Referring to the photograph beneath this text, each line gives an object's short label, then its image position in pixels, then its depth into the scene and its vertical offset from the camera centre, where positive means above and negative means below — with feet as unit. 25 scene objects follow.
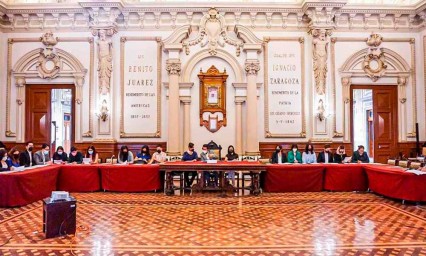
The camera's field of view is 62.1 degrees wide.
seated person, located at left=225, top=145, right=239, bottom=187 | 35.19 -2.19
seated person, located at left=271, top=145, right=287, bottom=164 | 35.20 -2.36
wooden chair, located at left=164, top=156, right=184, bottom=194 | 29.71 -3.78
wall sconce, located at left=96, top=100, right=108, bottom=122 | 39.29 +2.49
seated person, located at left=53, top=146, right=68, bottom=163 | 34.55 -2.00
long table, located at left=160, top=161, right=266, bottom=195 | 28.17 -2.76
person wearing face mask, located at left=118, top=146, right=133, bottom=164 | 33.88 -2.10
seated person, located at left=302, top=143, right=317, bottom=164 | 35.58 -2.30
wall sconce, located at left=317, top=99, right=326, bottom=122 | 39.29 +2.46
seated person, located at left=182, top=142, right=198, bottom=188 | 31.40 -2.36
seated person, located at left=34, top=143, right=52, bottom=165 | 32.22 -1.99
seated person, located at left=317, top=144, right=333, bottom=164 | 35.22 -2.31
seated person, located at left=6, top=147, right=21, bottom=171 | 26.85 -2.00
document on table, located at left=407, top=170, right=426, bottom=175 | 24.33 -2.74
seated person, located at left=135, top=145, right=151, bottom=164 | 34.54 -2.11
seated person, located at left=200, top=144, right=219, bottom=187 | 30.89 -3.60
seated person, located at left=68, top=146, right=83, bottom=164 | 33.78 -2.18
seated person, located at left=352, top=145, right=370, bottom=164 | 34.09 -2.24
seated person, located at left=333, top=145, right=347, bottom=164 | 34.40 -2.25
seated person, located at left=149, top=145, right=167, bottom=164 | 34.03 -2.27
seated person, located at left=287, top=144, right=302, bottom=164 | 35.53 -2.28
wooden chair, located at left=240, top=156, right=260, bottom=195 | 39.09 -2.72
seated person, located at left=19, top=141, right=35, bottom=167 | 30.96 -2.03
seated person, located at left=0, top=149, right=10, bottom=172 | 25.43 -2.00
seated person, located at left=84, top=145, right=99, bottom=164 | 35.60 -2.14
